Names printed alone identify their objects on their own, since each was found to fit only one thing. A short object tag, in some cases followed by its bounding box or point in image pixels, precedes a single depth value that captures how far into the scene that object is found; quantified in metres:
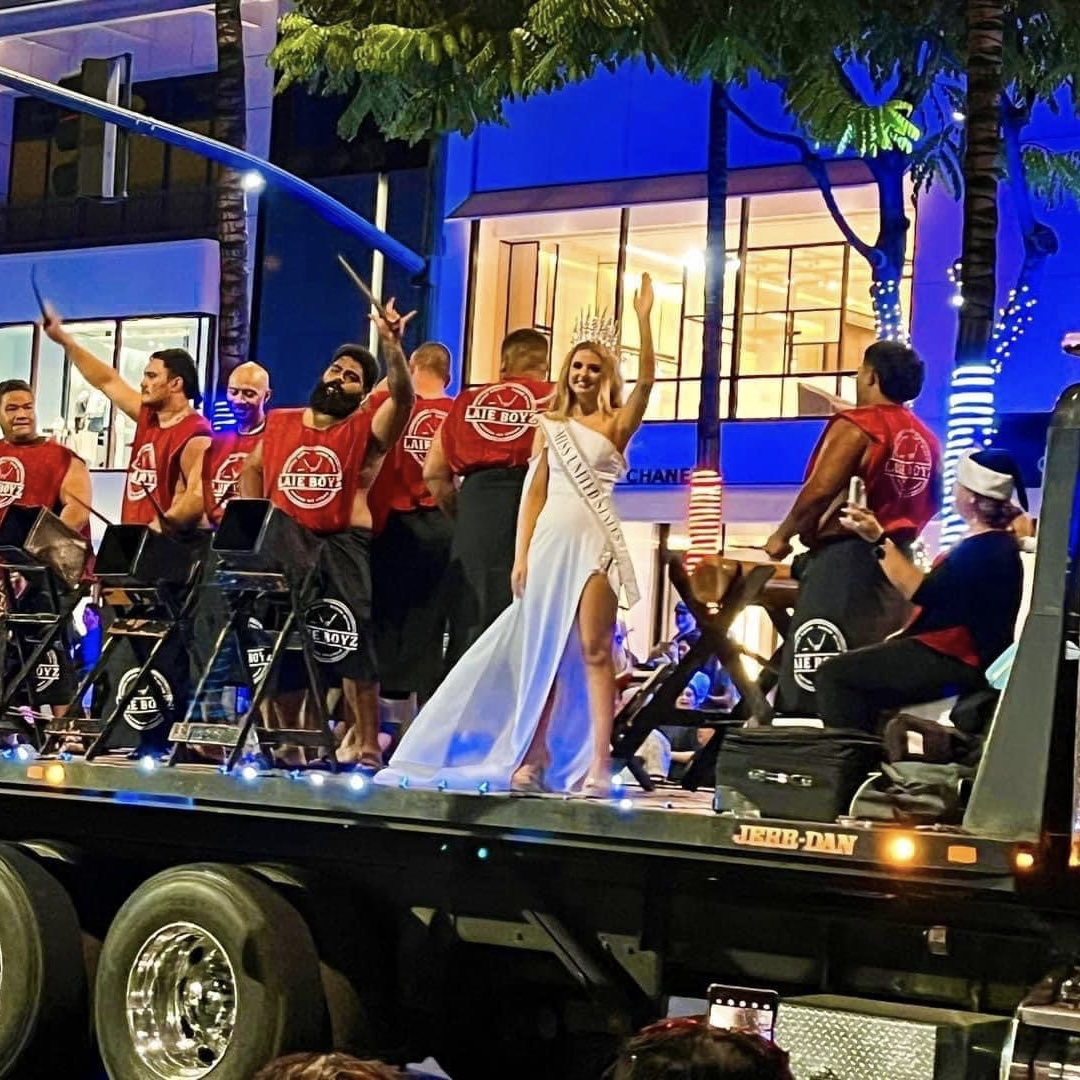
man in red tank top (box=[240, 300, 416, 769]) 9.46
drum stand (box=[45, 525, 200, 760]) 9.25
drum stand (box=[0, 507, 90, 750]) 9.87
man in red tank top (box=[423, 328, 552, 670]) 9.34
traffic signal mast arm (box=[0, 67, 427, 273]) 15.68
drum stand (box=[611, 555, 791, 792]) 8.97
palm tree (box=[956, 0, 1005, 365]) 16.17
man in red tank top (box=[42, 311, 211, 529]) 10.30
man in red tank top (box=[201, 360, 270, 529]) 10.12
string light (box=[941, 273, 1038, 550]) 17.05
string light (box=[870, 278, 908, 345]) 23.25
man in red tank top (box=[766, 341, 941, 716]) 8.43
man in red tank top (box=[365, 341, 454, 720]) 9.94
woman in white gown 8.27
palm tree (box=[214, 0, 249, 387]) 20.55
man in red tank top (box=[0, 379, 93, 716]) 10.32
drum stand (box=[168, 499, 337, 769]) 8.79
